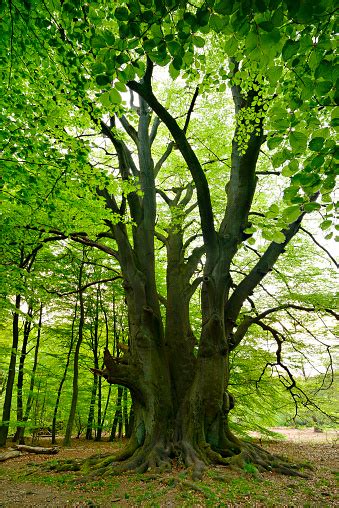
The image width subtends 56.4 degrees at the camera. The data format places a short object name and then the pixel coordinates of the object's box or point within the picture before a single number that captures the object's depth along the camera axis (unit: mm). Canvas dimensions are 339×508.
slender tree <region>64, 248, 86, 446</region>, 10586
